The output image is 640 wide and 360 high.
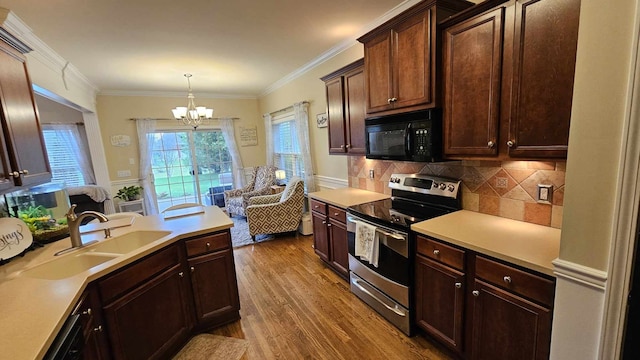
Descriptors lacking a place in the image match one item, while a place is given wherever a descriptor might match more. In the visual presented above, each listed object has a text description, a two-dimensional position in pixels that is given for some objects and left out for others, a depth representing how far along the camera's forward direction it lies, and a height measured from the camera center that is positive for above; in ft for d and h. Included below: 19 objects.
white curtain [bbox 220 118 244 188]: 20.68 -0.06
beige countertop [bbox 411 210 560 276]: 4.45 -2.02
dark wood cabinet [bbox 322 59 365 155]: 9.32 +1.22
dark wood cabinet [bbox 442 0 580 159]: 4.48 +1.01
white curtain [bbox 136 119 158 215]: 18.16 -0.24
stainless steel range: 6.67 -2.47
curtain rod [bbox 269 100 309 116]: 14.78 +2.31
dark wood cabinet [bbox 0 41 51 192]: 5.05 +0.63
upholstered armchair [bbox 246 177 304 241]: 13.66 -3.43
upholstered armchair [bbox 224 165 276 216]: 17.36 -2.93
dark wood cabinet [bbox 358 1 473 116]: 6.30 +2.05
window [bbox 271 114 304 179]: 17.19 -0.15
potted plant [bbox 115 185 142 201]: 17.50 -2.51
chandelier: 14.19 +2.07
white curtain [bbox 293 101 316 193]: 14.87 +0.19
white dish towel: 7.29 -2.83
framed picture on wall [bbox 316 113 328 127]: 13.42 +1.20
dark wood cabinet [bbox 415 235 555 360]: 4.36 -3.17
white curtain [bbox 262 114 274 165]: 19.87 +0.71
